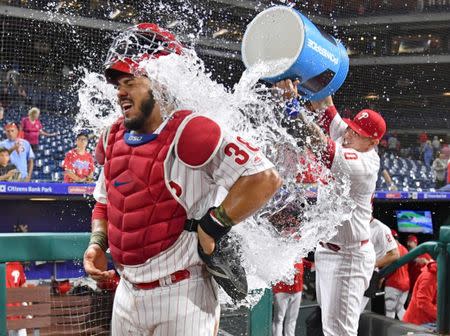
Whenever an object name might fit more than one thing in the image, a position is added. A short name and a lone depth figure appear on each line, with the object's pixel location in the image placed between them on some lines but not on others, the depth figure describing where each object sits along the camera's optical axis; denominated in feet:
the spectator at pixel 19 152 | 22.39
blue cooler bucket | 8.68
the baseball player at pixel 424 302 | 14.07
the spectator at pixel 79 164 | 21.68
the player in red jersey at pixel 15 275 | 7.62
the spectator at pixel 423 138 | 40.65
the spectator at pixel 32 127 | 26.32
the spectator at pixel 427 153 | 38.38
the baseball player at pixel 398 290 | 20.92
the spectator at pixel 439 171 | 33.60
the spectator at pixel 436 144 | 39.61
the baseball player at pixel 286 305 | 16.48
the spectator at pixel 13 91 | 30.09
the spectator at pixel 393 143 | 39.04
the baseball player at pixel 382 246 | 14.76
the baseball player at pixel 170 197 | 5.73
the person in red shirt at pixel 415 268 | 22.13
